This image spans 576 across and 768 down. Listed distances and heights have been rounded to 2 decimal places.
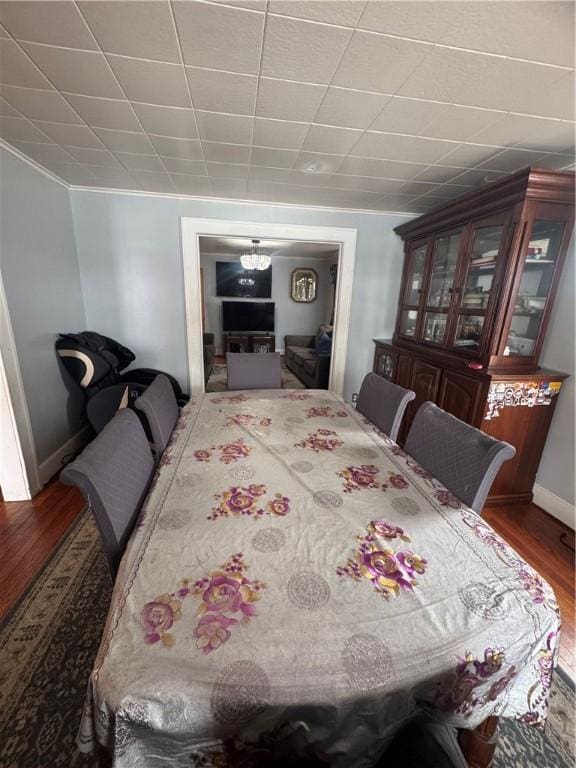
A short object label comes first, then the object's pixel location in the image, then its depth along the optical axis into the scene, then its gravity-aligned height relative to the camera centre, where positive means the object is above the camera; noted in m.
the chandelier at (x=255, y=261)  4.90 +0.57
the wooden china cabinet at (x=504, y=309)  1.87 -0.02
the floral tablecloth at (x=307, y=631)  0.58 -0.69
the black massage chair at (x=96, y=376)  2.34 -0.65
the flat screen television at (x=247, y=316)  6.61 -0.38
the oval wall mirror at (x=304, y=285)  6.68 +0.31
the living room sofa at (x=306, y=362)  4.38 -0.94
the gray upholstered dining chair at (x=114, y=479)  0.90 -0.59
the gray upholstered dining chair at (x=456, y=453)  1.11 -0.57
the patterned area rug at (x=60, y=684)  1.01 -1.42
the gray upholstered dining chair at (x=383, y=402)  1.67 -0.56
